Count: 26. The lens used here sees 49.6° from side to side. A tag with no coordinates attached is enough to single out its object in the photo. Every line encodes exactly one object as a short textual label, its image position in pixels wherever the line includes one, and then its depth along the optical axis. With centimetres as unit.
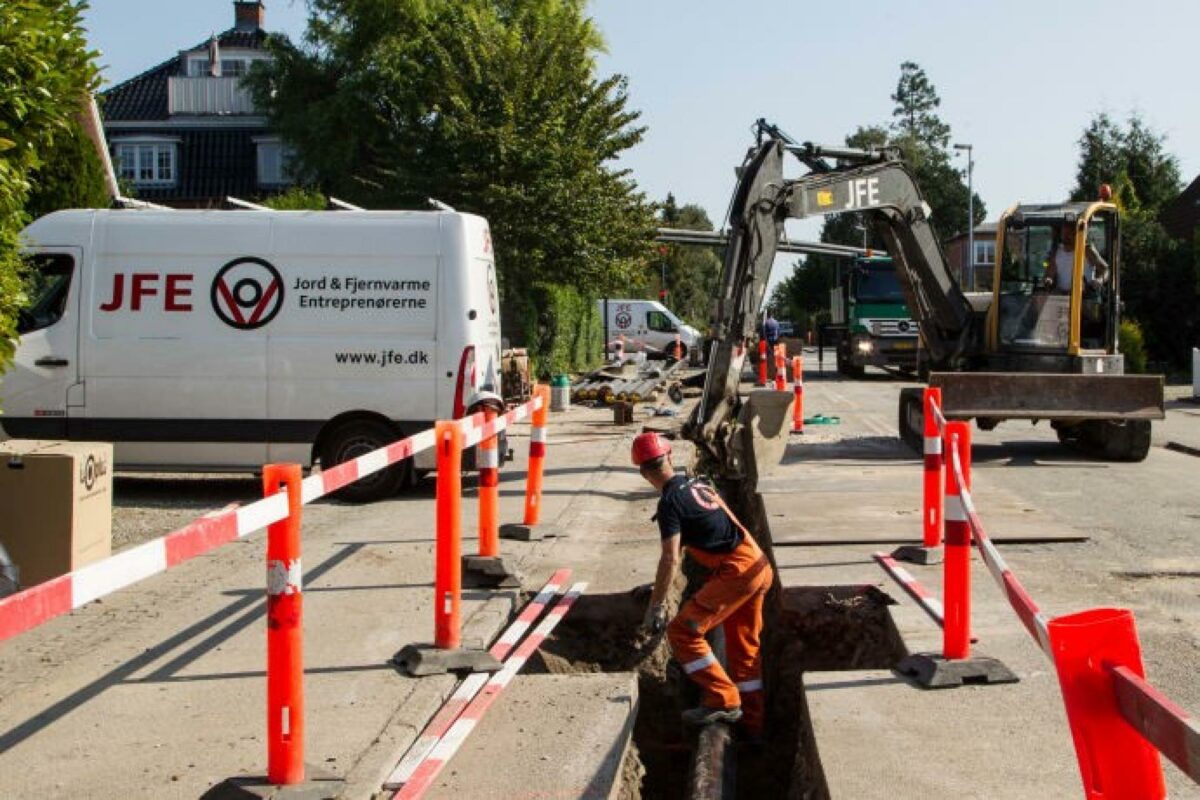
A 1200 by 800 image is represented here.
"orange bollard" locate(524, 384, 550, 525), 994
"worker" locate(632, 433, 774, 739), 659
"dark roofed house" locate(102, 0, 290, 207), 4422
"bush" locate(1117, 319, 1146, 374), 3247
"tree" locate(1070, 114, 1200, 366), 3600
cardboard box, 791
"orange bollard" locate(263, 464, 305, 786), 434
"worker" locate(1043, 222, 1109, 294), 1544
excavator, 1368
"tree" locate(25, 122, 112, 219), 1594
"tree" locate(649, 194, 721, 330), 7193
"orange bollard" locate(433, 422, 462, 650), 612
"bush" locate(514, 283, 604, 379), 2689
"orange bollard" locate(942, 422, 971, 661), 595
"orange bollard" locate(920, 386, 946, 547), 862
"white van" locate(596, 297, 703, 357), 4222
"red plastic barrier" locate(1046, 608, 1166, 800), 243
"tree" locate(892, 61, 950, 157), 8838
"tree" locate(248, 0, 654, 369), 2412
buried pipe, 599
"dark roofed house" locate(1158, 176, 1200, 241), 4562
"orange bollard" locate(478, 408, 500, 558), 779
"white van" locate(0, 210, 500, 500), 1160
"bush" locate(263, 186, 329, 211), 2500
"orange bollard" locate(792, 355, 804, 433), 1819
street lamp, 4321
